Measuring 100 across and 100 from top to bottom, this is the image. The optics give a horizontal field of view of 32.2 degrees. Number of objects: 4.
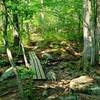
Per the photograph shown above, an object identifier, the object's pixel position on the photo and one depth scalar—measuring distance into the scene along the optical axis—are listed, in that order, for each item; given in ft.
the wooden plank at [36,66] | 26.28
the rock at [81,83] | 21.93
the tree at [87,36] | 27.42
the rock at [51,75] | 25.87
